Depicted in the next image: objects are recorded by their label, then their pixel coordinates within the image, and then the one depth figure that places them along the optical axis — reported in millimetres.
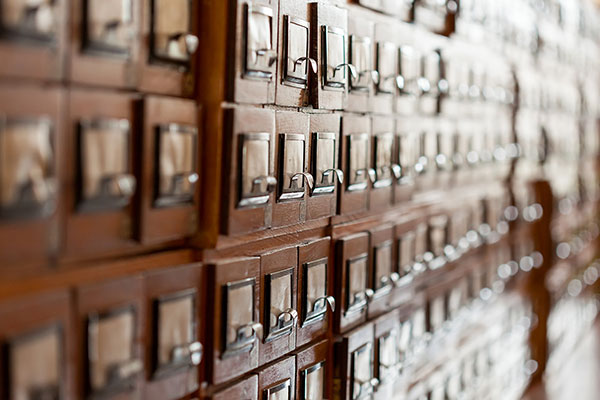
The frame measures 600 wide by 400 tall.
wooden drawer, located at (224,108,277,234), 1372
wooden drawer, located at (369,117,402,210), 1986
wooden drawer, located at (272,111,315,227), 1539
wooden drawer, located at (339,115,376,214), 1838
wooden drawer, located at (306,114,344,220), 1680
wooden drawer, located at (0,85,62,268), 935
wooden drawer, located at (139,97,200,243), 1174
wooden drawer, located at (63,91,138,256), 1039
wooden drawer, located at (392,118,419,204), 2129
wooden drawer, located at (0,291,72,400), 962
